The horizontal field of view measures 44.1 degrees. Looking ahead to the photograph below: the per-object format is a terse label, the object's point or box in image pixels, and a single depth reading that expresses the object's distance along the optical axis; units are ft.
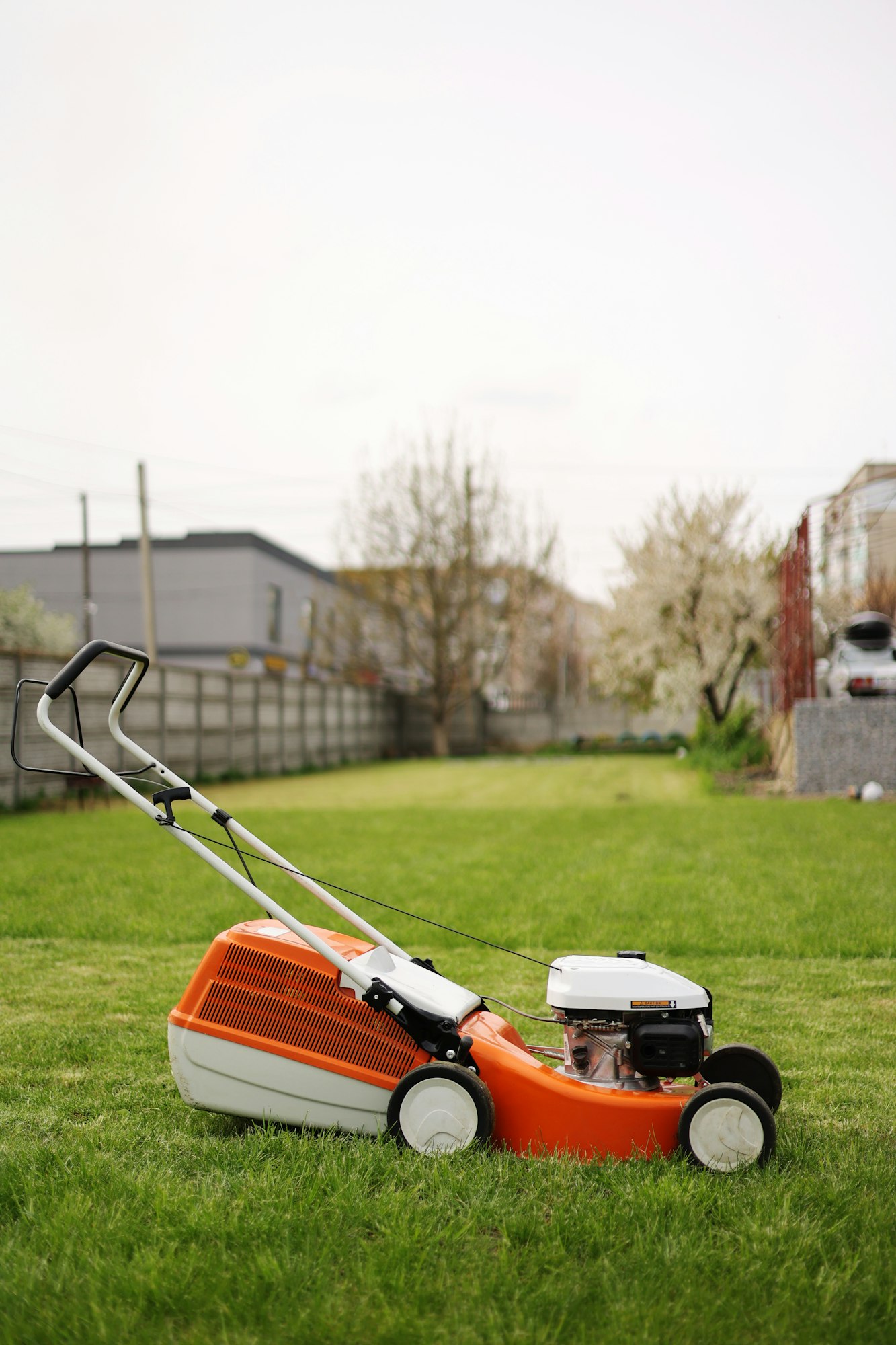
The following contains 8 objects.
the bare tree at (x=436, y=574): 112.57
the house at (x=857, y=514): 52.95
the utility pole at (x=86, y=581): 90.03
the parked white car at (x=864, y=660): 52.65
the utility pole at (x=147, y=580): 75.31
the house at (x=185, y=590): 135.44
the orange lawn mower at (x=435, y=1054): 10.13
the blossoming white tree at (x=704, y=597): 80.12
